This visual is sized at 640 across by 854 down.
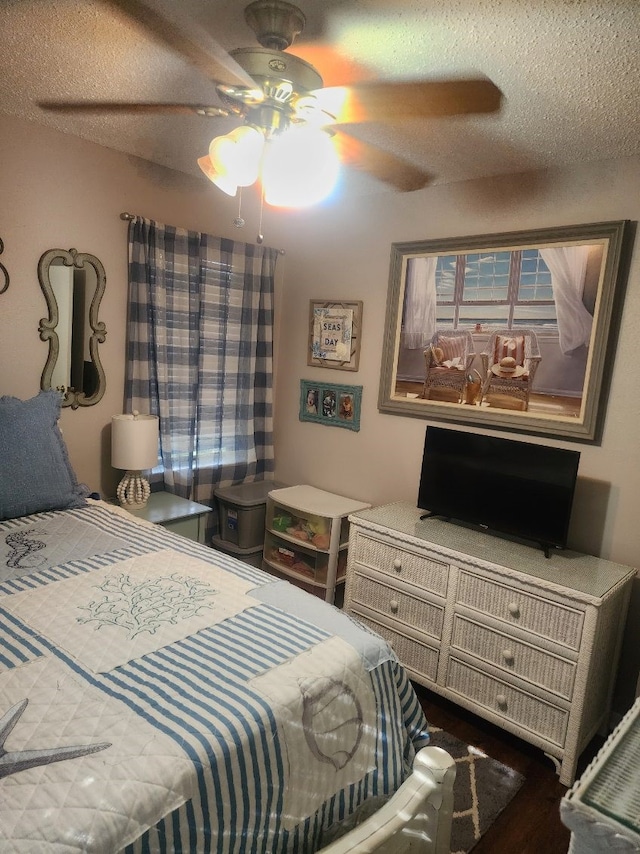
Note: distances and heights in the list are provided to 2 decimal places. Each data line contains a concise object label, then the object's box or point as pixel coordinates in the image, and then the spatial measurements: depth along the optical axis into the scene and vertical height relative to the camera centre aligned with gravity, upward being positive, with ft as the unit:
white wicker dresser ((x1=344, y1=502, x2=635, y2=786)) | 6.73 -3.49
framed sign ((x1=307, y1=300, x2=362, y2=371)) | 10.41 +0.15
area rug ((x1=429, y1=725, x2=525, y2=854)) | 6.04 -5.07
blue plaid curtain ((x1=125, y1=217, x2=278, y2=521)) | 9.50 -0.35
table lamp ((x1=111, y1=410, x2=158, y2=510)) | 8.84 -1.93
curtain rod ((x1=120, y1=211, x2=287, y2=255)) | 9.03 +1.77
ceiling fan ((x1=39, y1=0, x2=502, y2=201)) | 4.84 +2.64
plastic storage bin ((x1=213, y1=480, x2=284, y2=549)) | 10.50 -3.34
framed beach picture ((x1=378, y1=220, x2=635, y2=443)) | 7.59 +0.39
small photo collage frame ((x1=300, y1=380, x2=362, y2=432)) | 10.53 -1.18
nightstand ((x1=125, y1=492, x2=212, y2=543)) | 8.87 -2.89
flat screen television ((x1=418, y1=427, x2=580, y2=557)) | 7.47 -1.84
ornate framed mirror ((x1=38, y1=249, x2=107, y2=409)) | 8.48 -0.01
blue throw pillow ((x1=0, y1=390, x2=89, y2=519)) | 6.98 -1.77
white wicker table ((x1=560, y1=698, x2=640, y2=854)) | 2.55 -2.09
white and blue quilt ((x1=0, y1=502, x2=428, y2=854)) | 3.17 -2.52
